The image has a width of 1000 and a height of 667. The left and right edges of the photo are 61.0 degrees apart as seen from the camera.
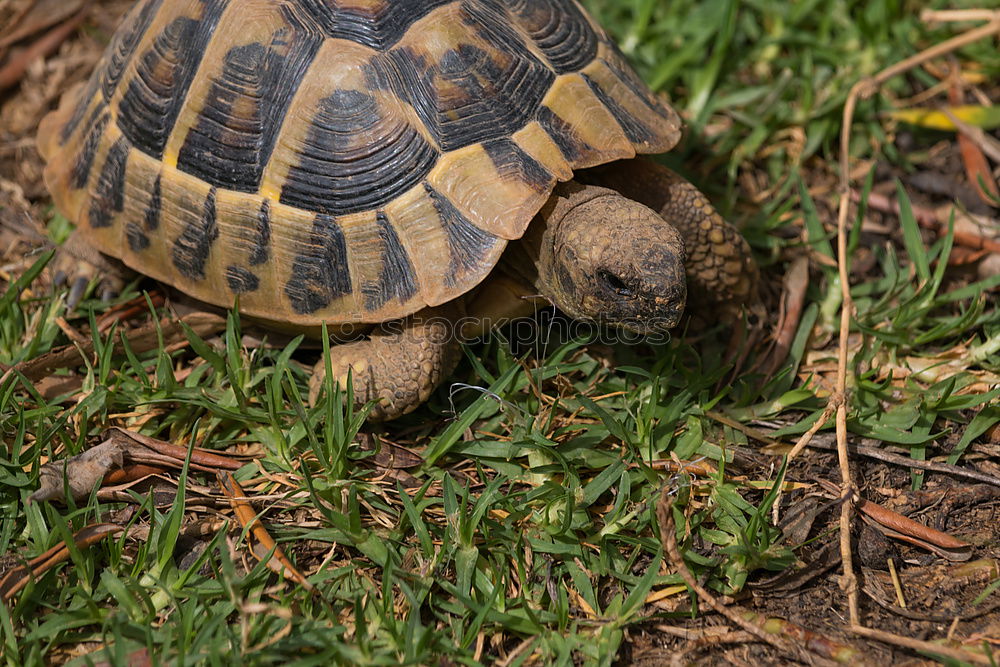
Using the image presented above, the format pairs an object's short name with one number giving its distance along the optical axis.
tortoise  2.72
